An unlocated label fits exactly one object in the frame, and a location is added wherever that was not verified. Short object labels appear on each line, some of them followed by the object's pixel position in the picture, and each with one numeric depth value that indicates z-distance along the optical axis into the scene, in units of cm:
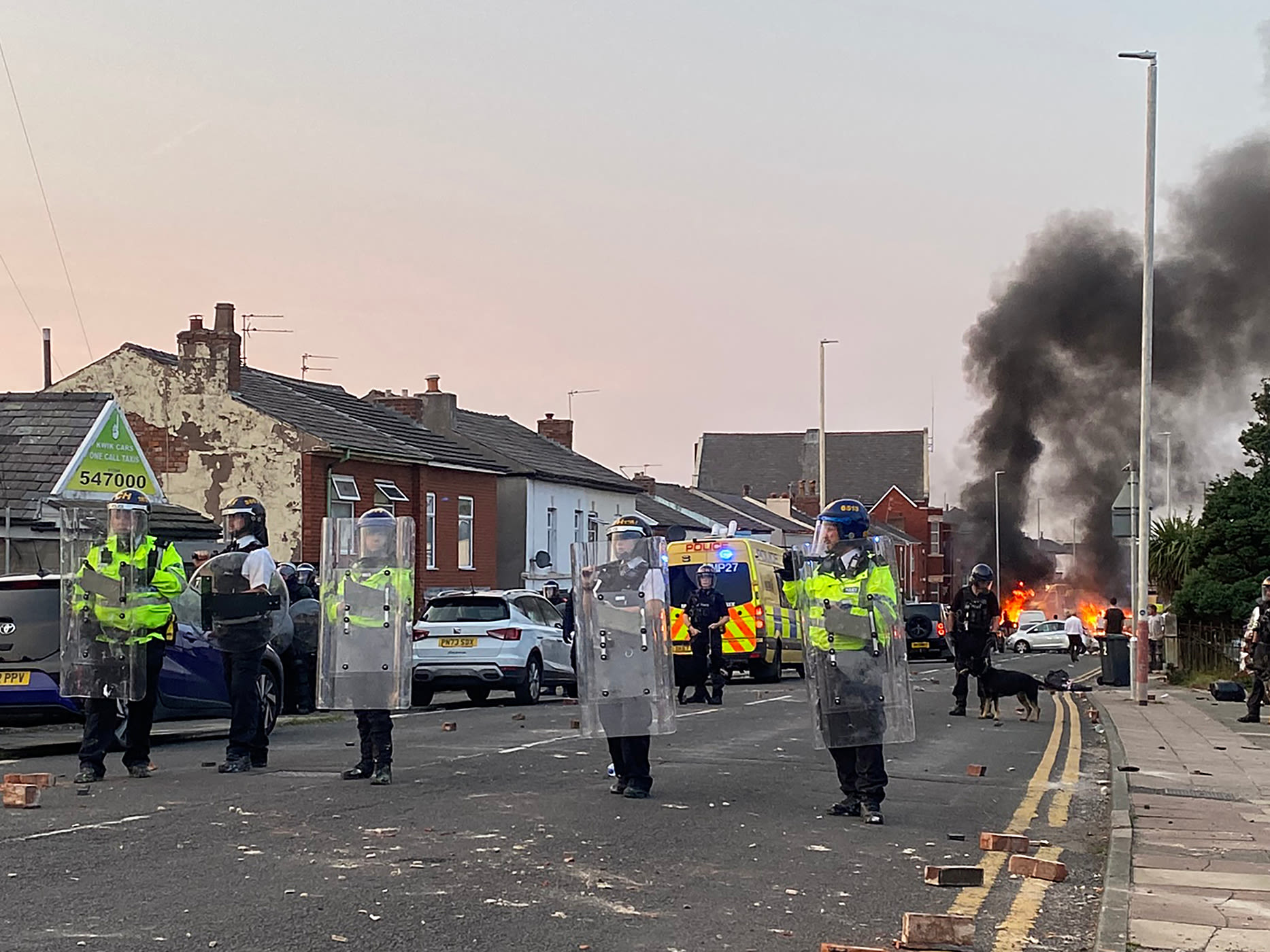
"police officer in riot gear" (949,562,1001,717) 1872
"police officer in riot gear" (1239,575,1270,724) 1827
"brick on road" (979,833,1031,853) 855
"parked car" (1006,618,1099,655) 5956
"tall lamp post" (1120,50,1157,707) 2233
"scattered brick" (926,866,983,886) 743
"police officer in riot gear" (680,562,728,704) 1933
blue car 1291
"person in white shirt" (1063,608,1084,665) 5103
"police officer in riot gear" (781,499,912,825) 931
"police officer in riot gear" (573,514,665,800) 1021
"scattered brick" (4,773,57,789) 1008
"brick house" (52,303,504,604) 3231
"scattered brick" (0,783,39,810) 941
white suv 2095
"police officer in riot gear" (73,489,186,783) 1123
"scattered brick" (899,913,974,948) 607
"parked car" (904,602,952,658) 4450
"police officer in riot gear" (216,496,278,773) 1148
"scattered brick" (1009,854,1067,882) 774
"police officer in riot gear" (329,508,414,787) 1102
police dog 1827
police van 2791
